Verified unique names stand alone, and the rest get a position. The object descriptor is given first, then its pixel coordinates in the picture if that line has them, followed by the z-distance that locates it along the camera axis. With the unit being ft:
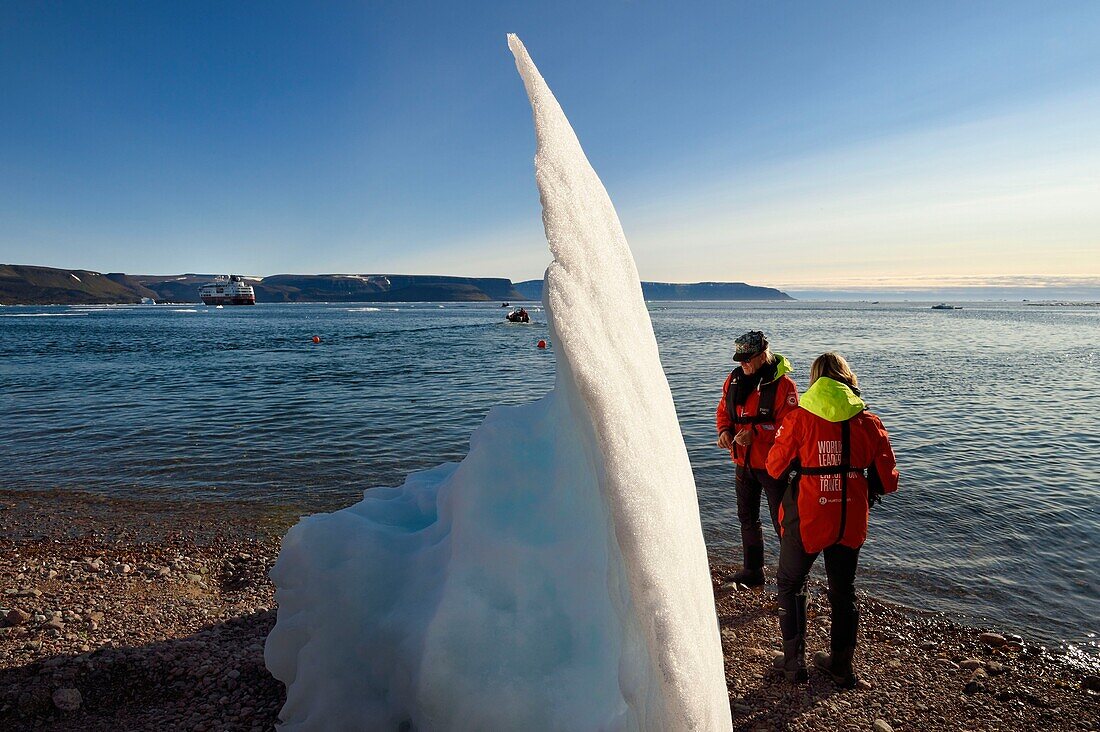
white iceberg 5.92
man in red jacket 18.03
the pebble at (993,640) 17.98
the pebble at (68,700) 12.32
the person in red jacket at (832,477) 13.48
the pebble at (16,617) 15.80
